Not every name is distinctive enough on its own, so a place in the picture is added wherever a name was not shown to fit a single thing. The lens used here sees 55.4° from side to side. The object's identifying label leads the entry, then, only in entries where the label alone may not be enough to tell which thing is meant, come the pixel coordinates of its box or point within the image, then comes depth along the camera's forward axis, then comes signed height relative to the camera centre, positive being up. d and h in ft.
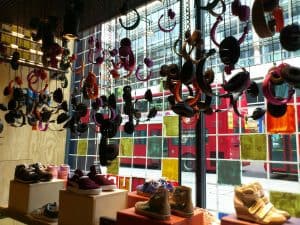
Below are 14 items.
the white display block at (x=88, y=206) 5.22 -1.08
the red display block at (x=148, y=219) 4.23 -1.06
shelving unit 9.68 +3.62
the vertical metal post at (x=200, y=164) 6.95 -0.31
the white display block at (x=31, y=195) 6.54 -1.08
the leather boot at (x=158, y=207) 4.27 -0.86
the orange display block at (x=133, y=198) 5.62 -0.95
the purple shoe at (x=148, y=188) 5.56 -0.74
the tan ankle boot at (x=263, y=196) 3.89 -0.63
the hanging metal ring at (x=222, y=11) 3.97 +2.00
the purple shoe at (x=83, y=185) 5.35 -0.69
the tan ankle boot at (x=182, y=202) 4.52 -0.82
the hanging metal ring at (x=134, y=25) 5.03 +2.19
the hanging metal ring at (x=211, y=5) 3.75 +1.92
